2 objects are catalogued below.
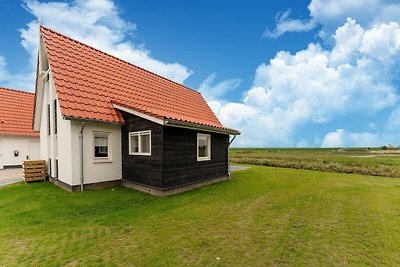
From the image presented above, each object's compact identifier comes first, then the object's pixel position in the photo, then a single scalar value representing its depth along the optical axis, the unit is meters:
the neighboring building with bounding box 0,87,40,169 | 15.95
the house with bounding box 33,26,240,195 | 8.73
